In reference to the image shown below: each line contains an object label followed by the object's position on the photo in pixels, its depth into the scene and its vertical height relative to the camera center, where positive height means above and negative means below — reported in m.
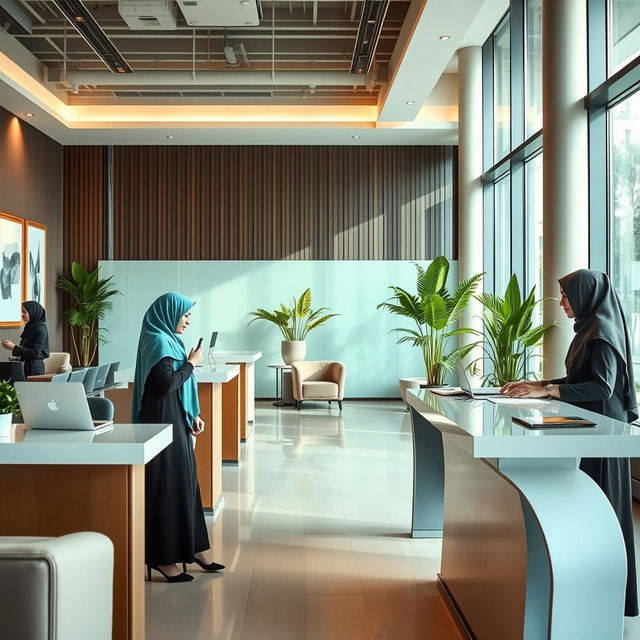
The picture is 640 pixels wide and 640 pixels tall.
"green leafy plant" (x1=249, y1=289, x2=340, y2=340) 13.48 +0.13
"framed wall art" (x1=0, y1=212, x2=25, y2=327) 11.30 +0.83
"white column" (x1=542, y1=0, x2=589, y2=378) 7.21 +1.63
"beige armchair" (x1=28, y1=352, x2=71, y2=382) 11.88 -0.55
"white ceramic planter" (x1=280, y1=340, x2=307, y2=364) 13.21 -0.42
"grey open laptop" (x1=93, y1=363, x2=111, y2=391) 9.57 -0.63
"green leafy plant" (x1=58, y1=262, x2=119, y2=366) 13.67 +0.32
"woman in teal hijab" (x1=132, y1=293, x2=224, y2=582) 4.34 -0.62
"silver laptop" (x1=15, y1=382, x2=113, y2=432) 3.14 -0.32
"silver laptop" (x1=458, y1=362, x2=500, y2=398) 4.05 -0.34
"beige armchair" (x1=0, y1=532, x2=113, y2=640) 2.14 -0.71
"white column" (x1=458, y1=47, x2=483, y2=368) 11.96 +2.31
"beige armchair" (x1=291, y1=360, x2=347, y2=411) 12.45 -0.89
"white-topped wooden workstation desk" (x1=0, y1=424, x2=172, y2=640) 2.90 -0.63
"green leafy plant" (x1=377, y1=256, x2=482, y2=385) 10.38 +0.22
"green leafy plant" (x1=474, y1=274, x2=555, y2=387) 7.45 -0.07
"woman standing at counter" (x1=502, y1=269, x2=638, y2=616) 3.76 -0.25
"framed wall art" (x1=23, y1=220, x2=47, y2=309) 12.29 +1.01
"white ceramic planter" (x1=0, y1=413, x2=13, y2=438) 3.13 -0.38
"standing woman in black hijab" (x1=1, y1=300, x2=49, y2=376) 8.75 -0.12
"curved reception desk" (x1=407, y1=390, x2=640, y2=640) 2.68 -0.73
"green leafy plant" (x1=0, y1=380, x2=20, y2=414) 3.18 -0.29
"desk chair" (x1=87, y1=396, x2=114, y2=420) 4.20 -0.43
